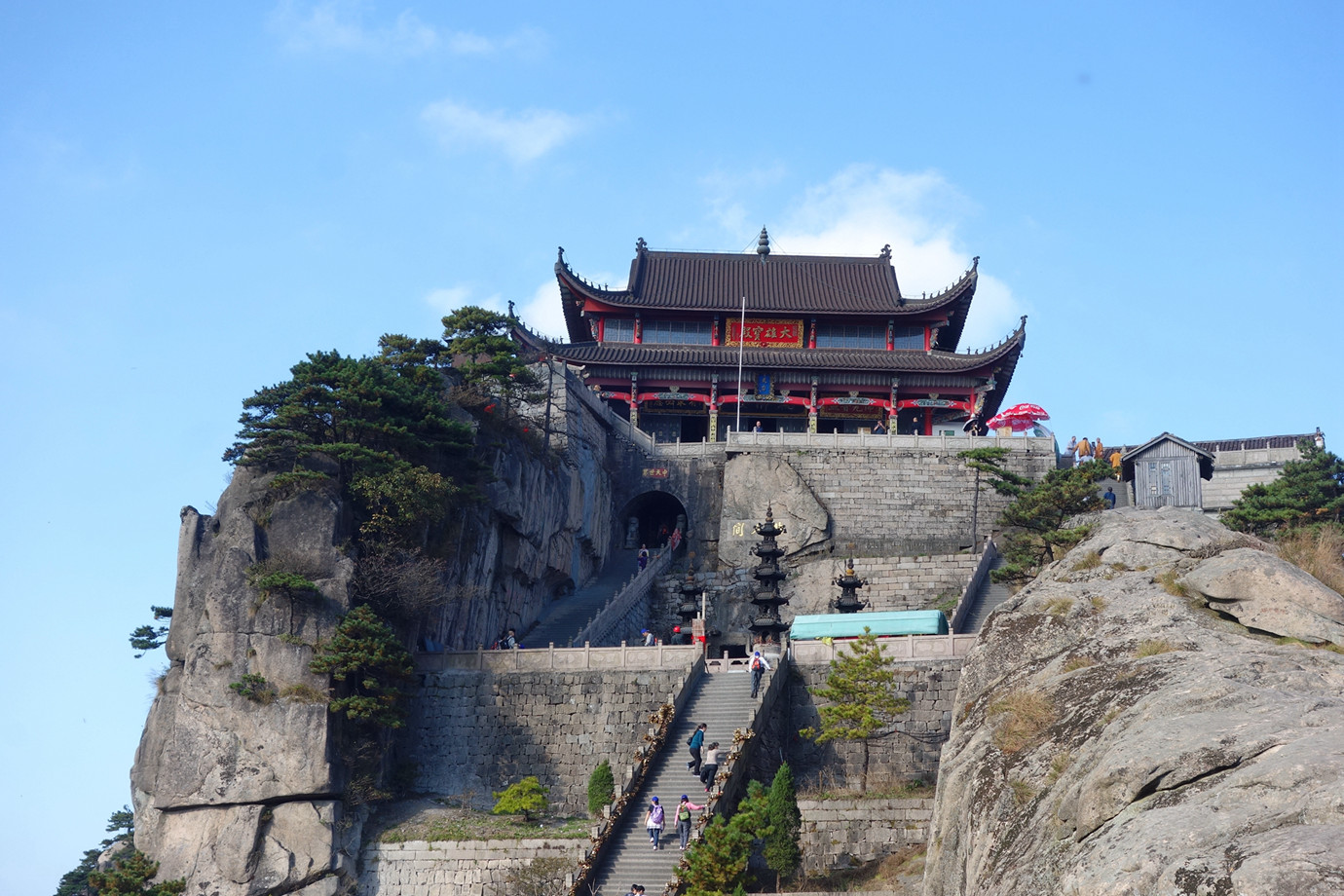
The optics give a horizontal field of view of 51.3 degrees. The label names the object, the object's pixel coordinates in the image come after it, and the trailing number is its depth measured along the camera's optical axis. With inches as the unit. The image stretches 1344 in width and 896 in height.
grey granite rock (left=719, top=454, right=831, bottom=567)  1756.9
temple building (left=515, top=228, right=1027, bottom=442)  2121.1
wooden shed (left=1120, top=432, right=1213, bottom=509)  1665.8
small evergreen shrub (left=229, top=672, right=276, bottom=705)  1166.3
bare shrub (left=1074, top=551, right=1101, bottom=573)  1040.8
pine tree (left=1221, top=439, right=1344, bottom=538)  1455.5
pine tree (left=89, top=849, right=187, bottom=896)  1038.4
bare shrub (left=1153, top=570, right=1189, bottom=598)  917.8
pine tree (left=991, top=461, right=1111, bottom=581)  1479.0
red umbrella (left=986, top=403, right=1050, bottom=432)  1904.5
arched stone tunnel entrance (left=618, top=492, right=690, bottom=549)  1909.4
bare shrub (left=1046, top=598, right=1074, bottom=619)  913.6
